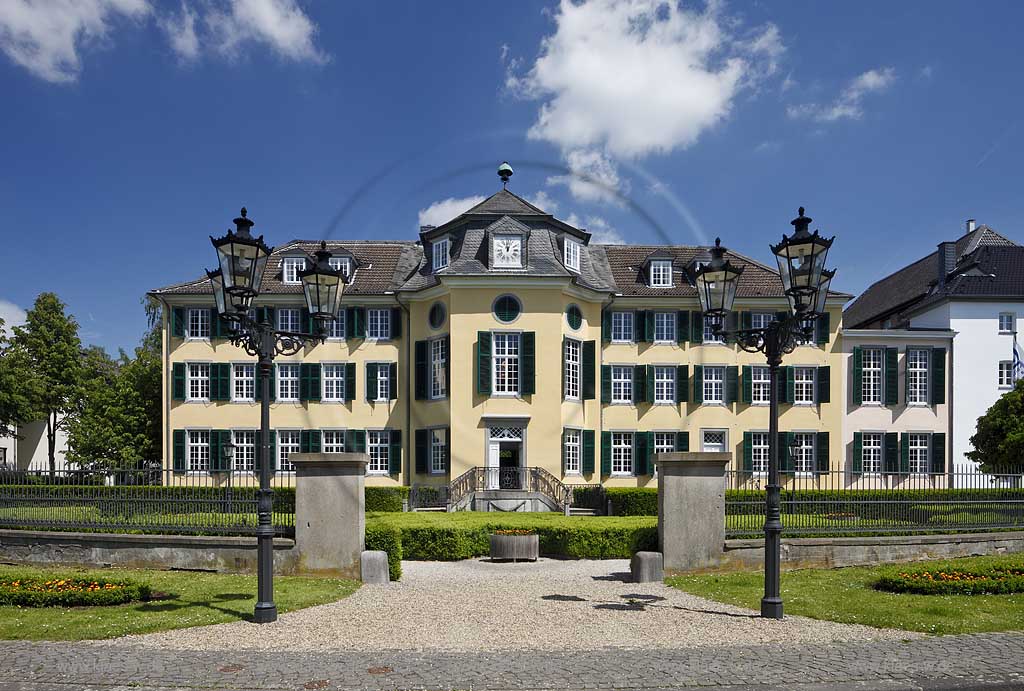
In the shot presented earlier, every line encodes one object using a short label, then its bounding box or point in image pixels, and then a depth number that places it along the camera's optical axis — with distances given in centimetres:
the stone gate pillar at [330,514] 1362
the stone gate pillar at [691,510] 1411
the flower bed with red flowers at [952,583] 1218
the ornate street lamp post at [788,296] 1082
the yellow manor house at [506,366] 3122
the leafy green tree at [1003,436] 2714
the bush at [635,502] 2530
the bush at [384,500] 2781
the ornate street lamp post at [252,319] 1070
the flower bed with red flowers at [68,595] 1129
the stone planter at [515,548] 1717
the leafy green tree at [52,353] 4331
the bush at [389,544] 1434
